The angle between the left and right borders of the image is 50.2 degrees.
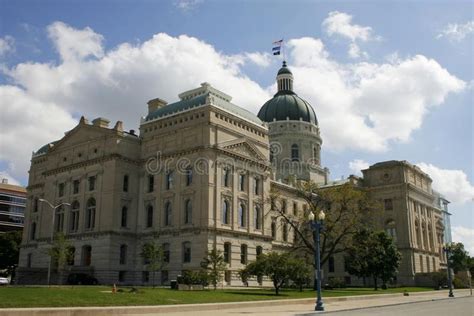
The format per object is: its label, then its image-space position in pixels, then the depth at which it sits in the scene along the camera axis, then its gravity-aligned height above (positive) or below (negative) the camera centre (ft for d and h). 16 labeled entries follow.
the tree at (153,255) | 190.08 +7.97
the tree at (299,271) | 164.25 +1.76
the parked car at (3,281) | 201.67 -1.78
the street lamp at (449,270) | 176.39 +5.23
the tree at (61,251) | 190.72 +9.57
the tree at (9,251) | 307.11 +15.22
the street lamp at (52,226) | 226.71 +22.96
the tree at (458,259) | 334.24 +11.24
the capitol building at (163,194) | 210.79 +36.33
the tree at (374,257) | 218.18 +8.86
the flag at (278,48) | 331.10 +145.84
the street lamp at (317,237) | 107.86 +9.01
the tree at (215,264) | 176.35 +4.47
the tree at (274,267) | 160.35 +2.93
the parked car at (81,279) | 204.44 -0.97
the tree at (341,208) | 197.98 +26.98
